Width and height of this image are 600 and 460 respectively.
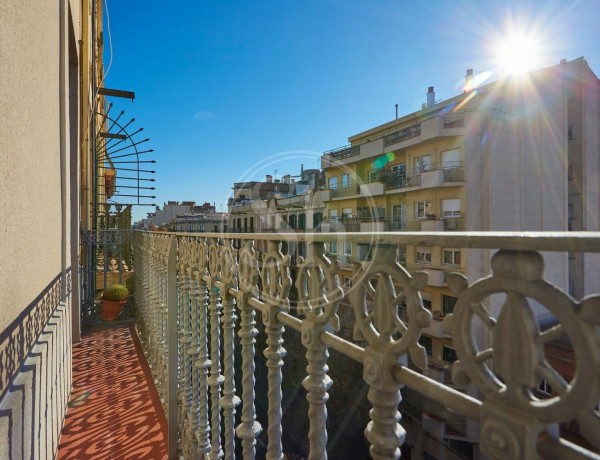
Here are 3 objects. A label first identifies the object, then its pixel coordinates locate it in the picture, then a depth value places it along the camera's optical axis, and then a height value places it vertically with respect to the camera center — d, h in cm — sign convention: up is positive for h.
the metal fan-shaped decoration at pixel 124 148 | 809 +205
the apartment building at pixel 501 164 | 1449 +292
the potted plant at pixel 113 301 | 626 -126
